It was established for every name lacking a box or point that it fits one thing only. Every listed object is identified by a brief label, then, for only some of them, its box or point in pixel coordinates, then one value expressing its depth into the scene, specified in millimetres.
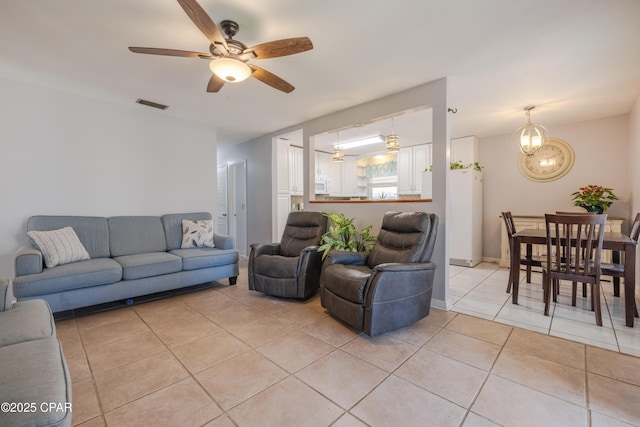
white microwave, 6301
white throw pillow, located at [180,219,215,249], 3732
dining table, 2348
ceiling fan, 1775
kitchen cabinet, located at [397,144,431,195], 5797
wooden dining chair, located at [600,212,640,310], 2520
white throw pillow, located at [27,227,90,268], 2646
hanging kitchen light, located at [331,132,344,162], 5211
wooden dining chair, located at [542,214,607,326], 2406
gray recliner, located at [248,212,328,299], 2980
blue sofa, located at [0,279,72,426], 813
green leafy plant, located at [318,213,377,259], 3160
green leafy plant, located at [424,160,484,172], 4735
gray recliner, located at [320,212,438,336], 2168
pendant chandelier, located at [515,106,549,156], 3738
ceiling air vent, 3566
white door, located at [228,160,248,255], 5676
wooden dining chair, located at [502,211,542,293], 3215
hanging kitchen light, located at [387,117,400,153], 4078
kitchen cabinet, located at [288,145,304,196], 5484
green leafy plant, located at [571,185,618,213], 3875
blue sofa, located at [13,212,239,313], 2436
